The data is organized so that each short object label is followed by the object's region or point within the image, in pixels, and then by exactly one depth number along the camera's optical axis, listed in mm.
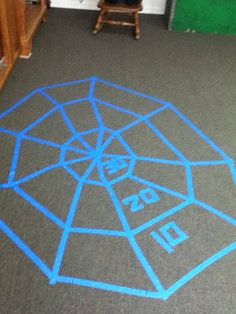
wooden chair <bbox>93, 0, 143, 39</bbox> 2875
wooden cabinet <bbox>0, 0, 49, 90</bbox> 2250
